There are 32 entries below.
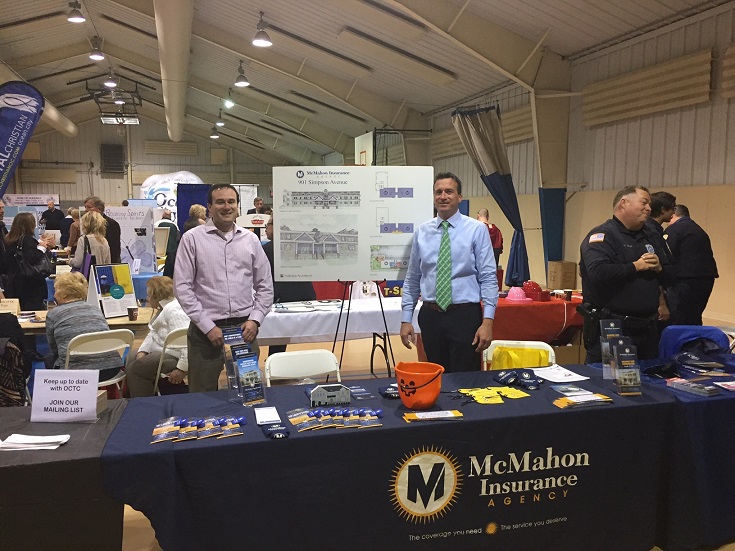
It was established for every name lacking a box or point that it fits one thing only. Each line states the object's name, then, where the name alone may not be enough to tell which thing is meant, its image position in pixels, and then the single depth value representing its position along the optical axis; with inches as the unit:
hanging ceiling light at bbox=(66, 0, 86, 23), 315.3
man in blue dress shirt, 105.1
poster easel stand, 156.4
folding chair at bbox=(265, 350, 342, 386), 106.3
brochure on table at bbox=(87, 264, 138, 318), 175.2
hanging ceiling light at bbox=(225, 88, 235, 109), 553.2
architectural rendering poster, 141.1
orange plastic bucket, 76.4
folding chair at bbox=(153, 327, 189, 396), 132.7
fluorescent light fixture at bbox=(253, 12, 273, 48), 319.0
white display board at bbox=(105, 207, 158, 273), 263.9
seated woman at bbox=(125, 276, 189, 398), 136.9
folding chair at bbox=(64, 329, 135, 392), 128.1
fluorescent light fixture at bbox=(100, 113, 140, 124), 551.2
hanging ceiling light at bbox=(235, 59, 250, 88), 421.1
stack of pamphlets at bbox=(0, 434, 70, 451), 65.2
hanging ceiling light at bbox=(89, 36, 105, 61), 457.0
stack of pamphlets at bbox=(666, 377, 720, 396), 83.1
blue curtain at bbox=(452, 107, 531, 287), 282.5
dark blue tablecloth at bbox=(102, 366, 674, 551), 66.4
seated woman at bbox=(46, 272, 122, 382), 133.0
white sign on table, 73.3
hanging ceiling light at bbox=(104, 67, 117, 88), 459.7
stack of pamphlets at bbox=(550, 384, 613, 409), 78.6
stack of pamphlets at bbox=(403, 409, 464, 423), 73.6
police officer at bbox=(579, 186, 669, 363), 105.1
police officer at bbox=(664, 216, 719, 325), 172.9
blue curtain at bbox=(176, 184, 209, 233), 398.6
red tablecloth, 165.9
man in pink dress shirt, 103.2
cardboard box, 324.8
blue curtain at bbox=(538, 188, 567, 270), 332.2
